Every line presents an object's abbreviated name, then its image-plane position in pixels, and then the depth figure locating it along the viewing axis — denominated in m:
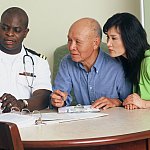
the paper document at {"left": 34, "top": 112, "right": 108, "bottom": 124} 2.08
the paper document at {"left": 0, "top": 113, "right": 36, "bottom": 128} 1.99
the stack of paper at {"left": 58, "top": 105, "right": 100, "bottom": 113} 2.30
